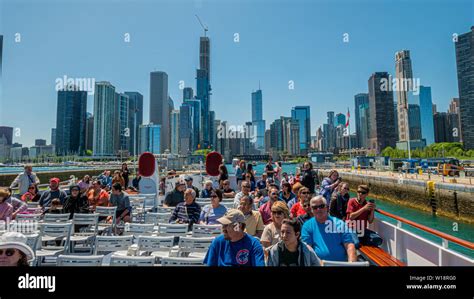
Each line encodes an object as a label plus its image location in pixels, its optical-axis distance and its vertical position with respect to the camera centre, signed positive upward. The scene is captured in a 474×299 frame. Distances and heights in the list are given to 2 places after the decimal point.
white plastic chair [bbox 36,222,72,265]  4.80 -1.24
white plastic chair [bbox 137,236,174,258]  3.97 -1.21
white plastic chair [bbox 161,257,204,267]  2.92 -1.09
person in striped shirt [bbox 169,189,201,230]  5.51 -1.02
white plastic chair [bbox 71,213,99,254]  5.32 -1.42
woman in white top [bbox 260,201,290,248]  3.67 -0.93
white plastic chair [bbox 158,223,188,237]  4.70 -1.19
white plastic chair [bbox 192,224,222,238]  4.66 -1.19
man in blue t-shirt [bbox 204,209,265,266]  2.75 -0.90
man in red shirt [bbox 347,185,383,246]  4.81 -1.01
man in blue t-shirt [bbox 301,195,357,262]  3.24 -0.94
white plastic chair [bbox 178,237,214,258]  3.84 -1.20
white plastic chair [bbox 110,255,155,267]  2.99 -1.11
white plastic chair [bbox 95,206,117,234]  6.00 -1.15
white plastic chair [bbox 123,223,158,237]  4.79 -1.18
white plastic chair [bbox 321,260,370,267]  2.34 -0.92
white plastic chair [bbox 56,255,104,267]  2.93 -1.07
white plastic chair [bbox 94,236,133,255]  4.05 -1.22
